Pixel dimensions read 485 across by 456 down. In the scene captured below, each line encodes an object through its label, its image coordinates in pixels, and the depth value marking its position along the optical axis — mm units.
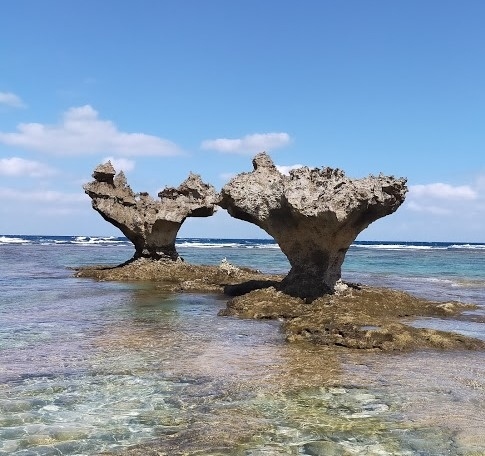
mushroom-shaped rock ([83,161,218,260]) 25984
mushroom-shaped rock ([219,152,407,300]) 14367
